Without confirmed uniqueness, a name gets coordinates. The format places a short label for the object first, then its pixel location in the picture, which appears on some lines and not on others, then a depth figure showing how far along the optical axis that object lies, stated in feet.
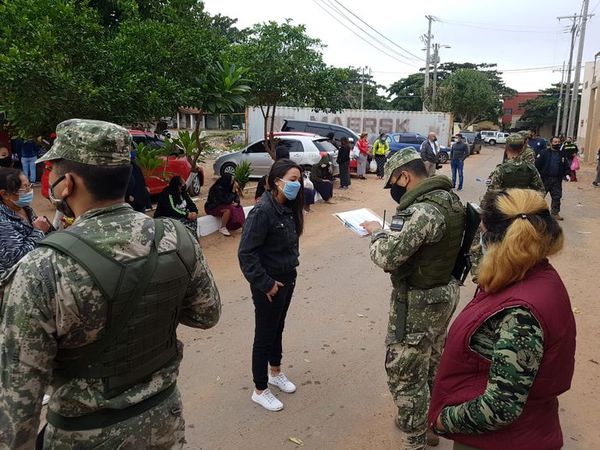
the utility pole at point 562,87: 136.63
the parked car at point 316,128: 63.52
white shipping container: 86.63
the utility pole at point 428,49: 124.77
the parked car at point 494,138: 157.28
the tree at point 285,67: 44.18
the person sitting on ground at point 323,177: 37.99
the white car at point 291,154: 46.03
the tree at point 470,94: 148.56
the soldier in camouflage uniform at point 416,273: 8.10
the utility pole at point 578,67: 93.20
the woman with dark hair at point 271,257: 10.33
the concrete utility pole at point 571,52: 116.16
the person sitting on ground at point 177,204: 21.91
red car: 33.42
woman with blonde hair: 5.17
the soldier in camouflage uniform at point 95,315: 4.43
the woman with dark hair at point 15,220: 9.82
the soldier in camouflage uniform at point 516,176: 18.74
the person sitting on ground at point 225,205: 26.45
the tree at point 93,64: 19.24
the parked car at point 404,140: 69.86
